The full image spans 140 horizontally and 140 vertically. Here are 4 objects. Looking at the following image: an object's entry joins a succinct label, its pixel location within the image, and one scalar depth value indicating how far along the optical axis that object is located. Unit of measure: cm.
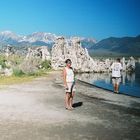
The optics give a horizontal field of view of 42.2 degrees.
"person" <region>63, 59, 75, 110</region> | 967
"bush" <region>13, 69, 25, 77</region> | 2323
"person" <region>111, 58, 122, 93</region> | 1404
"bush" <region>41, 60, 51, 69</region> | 3843
